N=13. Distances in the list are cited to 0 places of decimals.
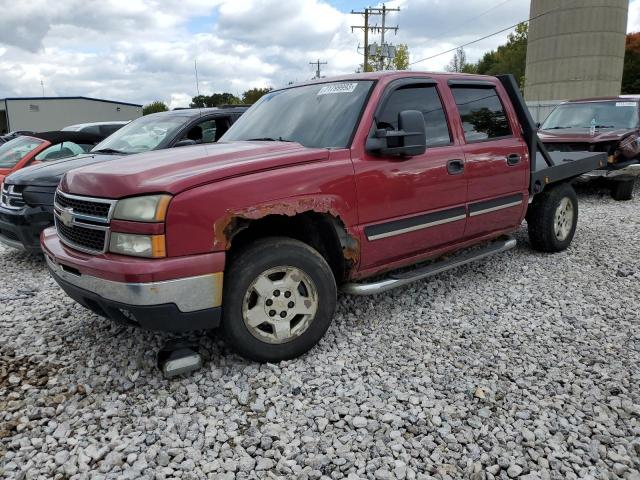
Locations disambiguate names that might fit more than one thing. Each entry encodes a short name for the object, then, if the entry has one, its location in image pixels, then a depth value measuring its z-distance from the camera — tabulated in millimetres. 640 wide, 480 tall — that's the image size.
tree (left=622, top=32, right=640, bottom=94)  52500
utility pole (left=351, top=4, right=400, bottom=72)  37531
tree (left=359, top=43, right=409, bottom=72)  45356
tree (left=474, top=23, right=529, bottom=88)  58528
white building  45781
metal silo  40781
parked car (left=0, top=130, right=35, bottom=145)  21688
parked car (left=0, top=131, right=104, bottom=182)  7680
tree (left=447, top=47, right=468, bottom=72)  77450
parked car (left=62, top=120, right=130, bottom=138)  11397
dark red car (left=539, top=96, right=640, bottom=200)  8656
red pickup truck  2777
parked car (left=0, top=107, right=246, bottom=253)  5258
